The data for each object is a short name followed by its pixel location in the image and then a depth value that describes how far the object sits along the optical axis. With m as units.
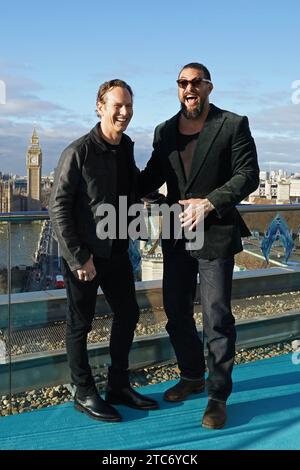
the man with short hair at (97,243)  2.70
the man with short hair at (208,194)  2.78
